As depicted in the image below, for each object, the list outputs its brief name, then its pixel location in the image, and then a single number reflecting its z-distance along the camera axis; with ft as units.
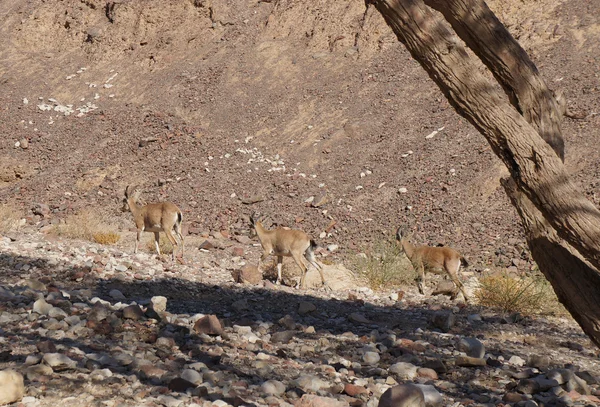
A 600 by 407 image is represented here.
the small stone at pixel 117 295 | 52.67
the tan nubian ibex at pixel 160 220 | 94.51
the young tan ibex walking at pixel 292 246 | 83.76
